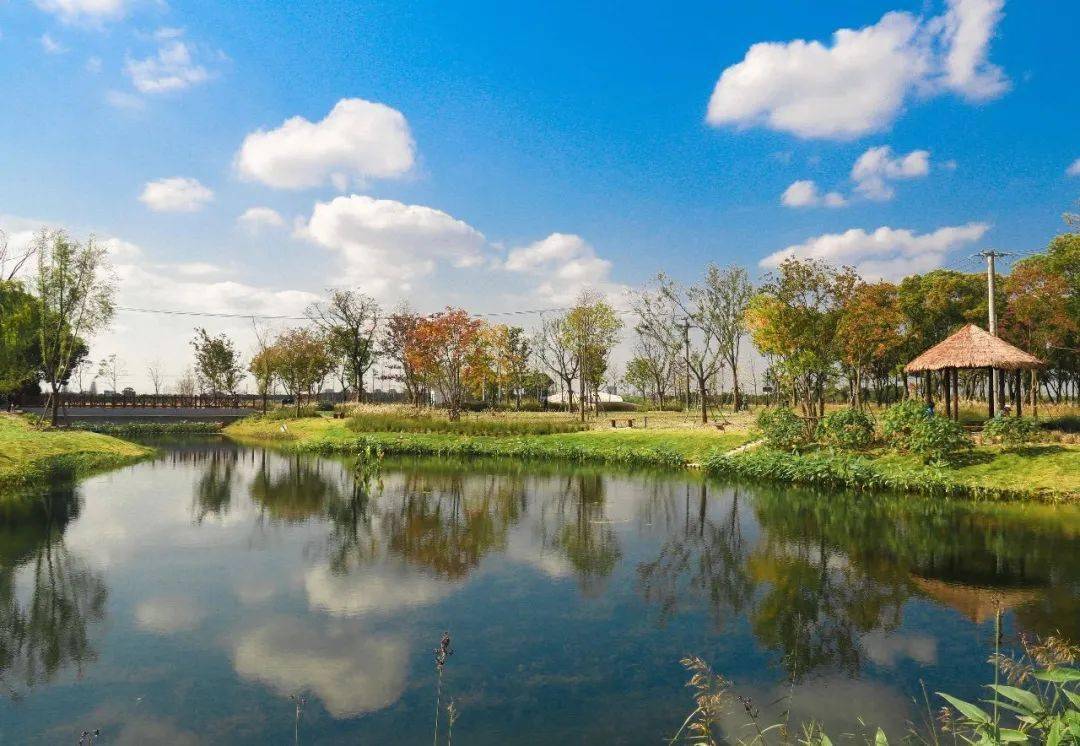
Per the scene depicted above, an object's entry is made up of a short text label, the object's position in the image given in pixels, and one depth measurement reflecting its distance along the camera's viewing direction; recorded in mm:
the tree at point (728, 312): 49062
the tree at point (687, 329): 47969
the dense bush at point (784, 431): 27609
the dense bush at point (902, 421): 24094
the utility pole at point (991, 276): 30469
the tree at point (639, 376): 75625
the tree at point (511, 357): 57719
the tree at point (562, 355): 56075
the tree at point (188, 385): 80750
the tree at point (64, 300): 43156
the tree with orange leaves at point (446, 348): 49688
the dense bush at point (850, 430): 25703
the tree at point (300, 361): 57656
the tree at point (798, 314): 37188
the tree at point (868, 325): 37688
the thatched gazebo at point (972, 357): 25925
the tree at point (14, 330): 30266
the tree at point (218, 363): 66938
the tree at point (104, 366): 76438
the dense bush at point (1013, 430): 22609
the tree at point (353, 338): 60219
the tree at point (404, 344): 55188
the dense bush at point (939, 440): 22731
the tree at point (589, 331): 52938
